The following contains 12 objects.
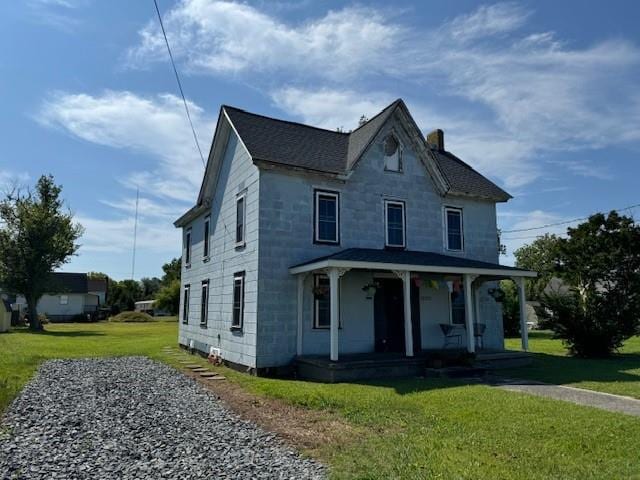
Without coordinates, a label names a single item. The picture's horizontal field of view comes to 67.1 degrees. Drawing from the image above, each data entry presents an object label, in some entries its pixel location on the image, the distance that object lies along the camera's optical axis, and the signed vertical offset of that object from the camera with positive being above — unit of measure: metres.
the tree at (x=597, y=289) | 17.33 +0.93
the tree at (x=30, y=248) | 34.50 +4.47
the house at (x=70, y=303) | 53.38 +0.86
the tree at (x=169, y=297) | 58.12 +1.66
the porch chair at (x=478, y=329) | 15.90 -0.58
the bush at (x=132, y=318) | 52.66 -0.78
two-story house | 13.55 +2.09
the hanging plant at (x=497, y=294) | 16.38 +0.59
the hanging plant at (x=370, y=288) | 13.55 +0.63
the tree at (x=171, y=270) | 74.81 +6.65
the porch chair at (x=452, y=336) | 15.52 -0.80
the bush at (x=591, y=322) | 17.22 -0.38
